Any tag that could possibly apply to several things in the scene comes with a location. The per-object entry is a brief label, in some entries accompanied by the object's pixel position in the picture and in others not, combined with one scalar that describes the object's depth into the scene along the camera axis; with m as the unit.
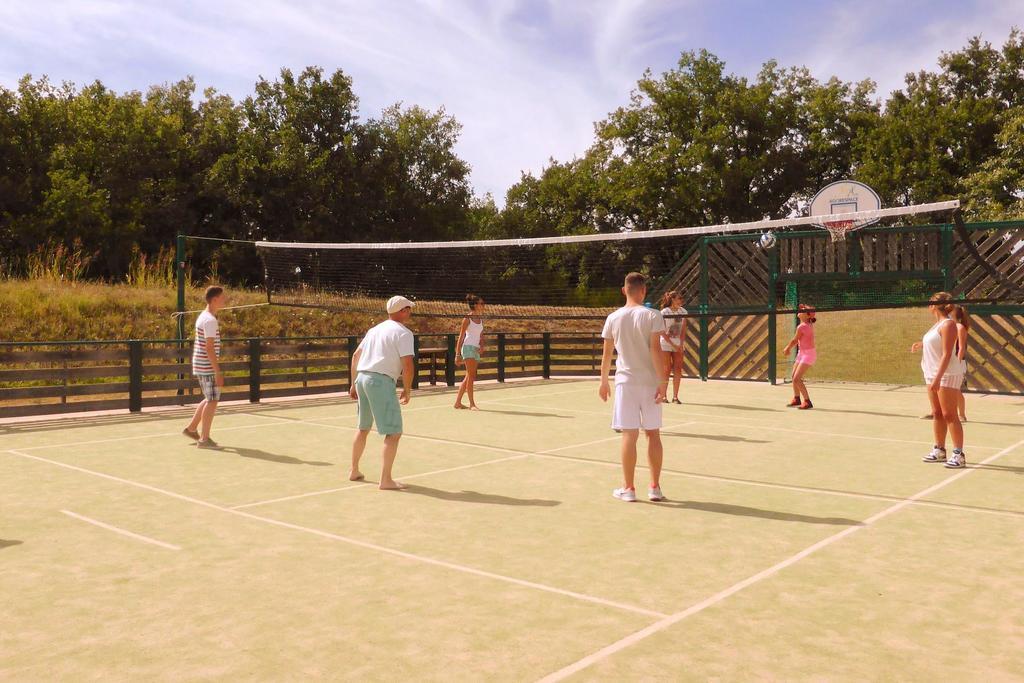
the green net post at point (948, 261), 16.33
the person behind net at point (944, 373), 8.06
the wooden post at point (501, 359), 19.38
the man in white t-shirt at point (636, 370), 6.65
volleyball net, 18.94
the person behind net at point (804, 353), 13.85
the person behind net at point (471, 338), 13.53
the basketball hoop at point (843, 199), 17.62
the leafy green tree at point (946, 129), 40.56
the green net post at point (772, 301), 18.25
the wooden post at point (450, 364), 18.25
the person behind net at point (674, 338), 13.41
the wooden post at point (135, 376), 13.16
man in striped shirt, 9.23
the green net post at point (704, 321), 19.06
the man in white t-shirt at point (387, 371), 7.12
